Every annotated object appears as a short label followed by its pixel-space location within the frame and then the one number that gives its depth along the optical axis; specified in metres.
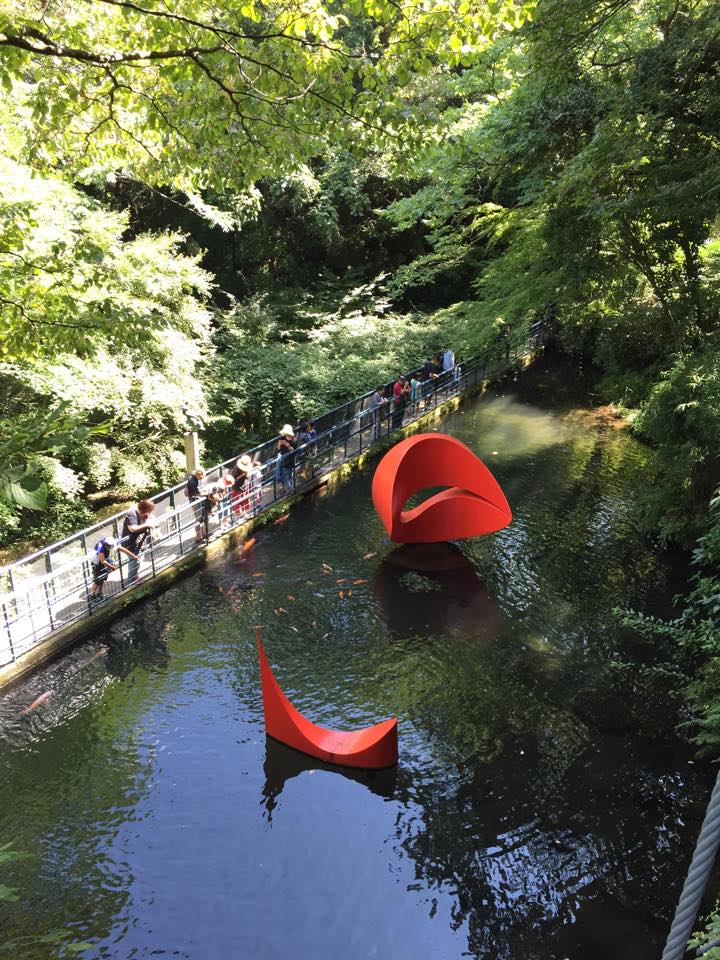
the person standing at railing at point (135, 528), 11.77
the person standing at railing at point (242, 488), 14.31
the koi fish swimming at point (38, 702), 9.35
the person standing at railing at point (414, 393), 20.25
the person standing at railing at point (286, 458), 15.48
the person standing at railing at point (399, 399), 19.59
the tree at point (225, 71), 4.65
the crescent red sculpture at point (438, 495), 13.20
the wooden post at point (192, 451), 14.40
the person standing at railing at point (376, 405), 18.81
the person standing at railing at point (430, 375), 20.91
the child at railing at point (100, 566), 11.15
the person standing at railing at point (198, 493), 13.35
